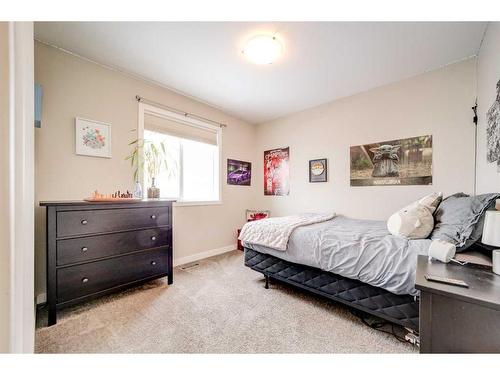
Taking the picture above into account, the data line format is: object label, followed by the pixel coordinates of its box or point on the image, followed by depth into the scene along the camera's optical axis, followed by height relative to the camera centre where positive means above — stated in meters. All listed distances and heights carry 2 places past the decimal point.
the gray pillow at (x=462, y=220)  1.22 -0.23
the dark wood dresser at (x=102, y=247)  1.58 -0.55
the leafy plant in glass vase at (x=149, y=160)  2.46 +0.33
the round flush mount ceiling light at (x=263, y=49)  1.84 +1.29
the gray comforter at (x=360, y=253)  1.35 -0.52
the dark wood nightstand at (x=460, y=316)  0.72 -0.48
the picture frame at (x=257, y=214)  3.80 -0.53
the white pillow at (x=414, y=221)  1.52 -0.27
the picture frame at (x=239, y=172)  3.68 +0.25
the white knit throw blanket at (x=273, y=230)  2.01 -0.47
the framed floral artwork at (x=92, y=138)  2.13 +0.52
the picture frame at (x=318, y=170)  3.24 +0.26
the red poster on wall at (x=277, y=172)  3.73 +0.27
